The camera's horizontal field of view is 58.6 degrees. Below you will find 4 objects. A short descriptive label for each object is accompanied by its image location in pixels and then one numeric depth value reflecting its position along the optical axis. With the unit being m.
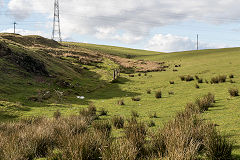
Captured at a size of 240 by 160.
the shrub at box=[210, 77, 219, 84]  26.36
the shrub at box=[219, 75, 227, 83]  26.47
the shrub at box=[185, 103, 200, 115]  12.43
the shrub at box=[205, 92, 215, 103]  15.18
